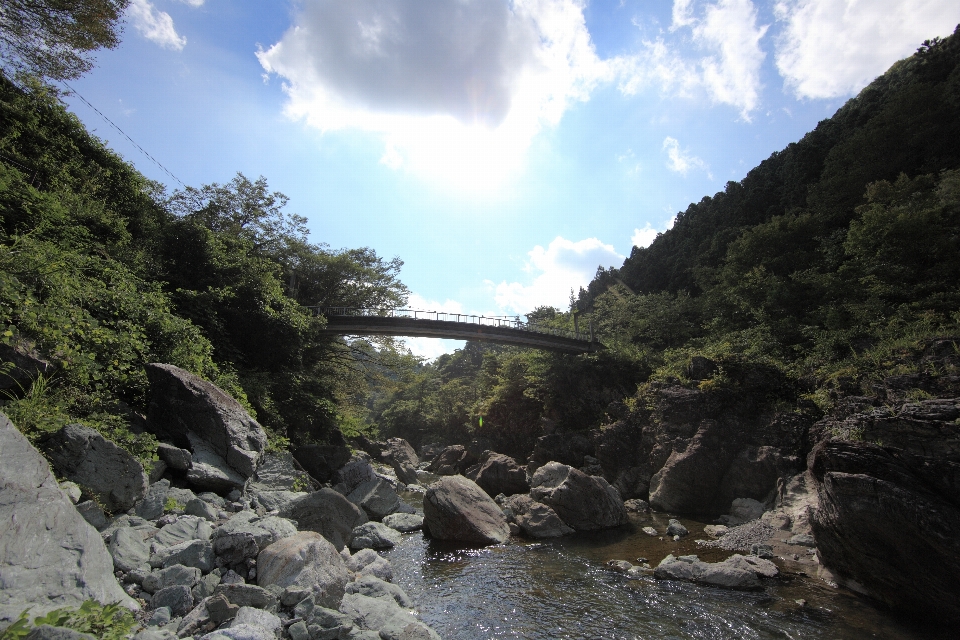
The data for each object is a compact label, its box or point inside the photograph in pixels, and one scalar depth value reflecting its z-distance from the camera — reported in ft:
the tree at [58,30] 47.83
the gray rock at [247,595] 18.12
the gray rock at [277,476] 34.81
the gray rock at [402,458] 79.20
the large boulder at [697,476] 56.08
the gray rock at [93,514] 18.26
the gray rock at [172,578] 17.20
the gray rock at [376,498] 47.83
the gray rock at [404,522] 44.91
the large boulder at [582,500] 48.11
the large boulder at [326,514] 31.76
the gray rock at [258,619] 16.69
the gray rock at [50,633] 10.46
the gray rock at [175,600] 16.61
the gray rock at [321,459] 49.26
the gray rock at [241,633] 14.78
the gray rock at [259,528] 22.06
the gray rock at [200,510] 23.97
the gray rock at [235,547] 21.09
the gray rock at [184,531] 20.36
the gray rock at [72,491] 17.95
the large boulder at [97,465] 19.03
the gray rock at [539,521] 45.14
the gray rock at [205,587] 17.75
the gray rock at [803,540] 38.34
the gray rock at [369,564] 29.73
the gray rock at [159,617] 15.52
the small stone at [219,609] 16.52
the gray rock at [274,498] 32.32
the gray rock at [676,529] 45.47
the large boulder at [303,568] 20.85
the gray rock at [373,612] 20.49
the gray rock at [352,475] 48.96
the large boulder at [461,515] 42.37
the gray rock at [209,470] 27.14
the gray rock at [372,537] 37.68
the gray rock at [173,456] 26.34
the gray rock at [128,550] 17.49
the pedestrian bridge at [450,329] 94.68
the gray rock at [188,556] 18.74
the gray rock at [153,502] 21.80
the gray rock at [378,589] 25.02
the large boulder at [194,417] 28.84
